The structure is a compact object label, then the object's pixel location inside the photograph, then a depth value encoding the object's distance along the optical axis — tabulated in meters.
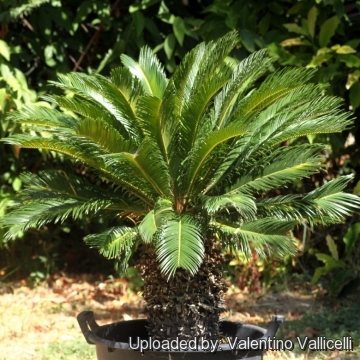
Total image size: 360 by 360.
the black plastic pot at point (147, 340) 3.71
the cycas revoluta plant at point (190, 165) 3.80
